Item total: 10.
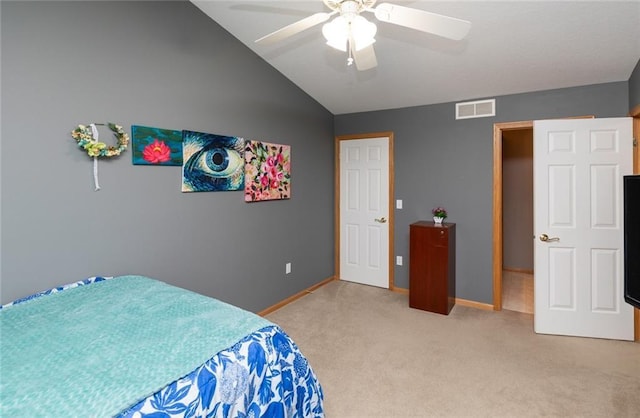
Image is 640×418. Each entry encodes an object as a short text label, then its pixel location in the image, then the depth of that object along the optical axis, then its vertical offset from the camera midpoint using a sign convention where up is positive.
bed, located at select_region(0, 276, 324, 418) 0.95 -0.54
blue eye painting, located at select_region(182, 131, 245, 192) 2.59 +0.41
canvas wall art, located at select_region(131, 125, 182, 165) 2.24 +0.47
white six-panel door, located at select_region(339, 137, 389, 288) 4.21 -0.04
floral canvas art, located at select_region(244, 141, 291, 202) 3.13 +0.39
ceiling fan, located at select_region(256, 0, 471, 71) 1.49 +0.92
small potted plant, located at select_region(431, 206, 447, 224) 3.65 -0.08
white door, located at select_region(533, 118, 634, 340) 2.77 -0.17
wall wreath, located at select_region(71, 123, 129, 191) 1.93 +0.42
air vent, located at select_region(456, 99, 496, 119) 3.42 +1.10
